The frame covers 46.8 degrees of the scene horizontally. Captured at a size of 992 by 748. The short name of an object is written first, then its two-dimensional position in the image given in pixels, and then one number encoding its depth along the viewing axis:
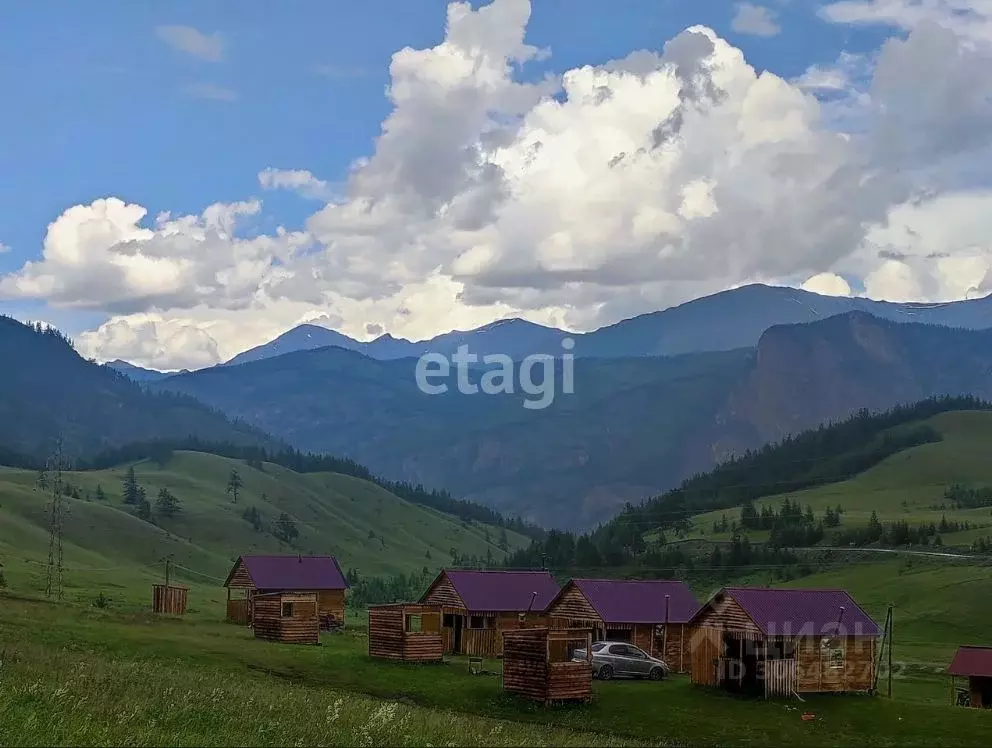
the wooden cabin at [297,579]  92.25
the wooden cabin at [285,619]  69.06
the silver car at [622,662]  60.41
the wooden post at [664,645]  70.38
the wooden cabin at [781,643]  55.84
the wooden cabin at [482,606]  74.56
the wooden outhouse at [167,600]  87.44
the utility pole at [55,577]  96.44
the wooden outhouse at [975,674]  67.31
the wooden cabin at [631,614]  69.88
